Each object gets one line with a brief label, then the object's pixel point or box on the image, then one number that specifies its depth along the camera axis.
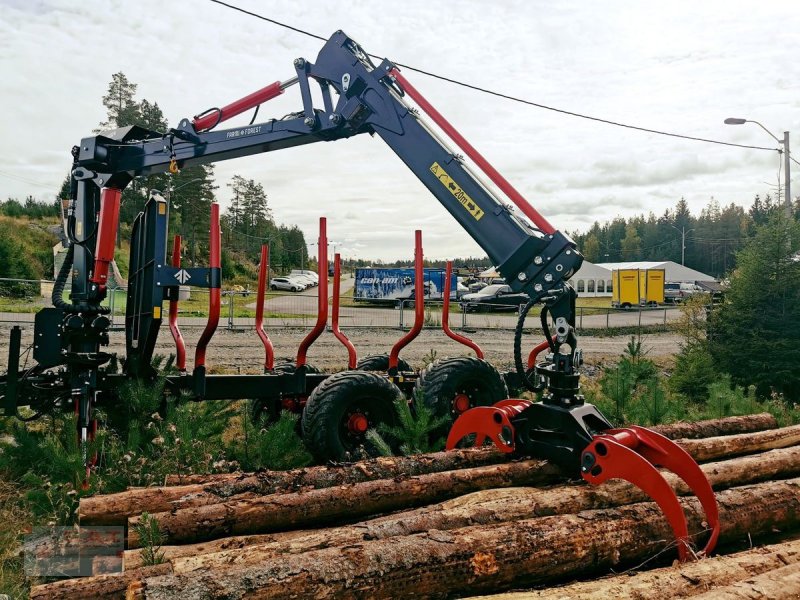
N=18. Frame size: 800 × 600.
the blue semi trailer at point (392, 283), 32.09
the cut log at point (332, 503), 3.34
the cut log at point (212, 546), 3.04
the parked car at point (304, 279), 59.64
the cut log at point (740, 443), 4.91
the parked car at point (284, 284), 54.00
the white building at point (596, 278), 58.72
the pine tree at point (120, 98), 48.62
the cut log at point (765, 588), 2.71
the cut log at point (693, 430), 4.10
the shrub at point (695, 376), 10.86
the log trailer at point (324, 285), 4.35
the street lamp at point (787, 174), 21.50
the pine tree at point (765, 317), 10.79
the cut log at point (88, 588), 2.54
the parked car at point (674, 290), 49.35
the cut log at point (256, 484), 3.52
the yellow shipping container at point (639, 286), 40.19
